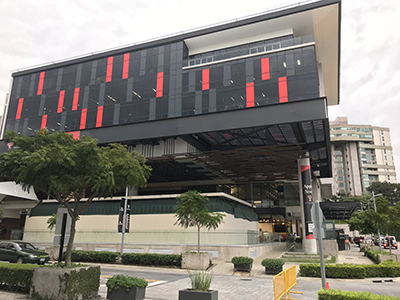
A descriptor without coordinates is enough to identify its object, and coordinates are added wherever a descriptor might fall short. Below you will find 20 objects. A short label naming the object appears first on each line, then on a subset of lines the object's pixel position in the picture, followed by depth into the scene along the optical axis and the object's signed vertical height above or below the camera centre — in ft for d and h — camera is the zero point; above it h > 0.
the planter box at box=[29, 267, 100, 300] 35.01 -6.28
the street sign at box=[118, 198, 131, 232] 93.66 +3.59
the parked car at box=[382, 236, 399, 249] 163.79 -6.57
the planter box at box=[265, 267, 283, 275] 69.36 -8.77
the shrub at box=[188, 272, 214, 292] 32.05 -5.57
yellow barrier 34.55 -6.09
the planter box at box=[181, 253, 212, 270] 77.77 -7.74
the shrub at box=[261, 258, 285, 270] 69.10 -7.22
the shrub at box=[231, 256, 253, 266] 73.41 -7.09
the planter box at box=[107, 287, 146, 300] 35.58 -7.30
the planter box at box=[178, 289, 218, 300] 30.53 -6.31
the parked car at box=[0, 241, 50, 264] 71.97 -6.18
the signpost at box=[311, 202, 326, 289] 32.89 +0.51
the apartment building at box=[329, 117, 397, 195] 496.64 +114.76
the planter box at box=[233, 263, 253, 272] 73.15 -8.64
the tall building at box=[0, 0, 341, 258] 111.86 +51.44
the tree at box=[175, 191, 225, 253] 81.92 +4.66
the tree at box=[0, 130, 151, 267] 37.63 +7.50
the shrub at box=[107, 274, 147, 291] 35.83 -6.10
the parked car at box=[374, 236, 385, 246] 171.51 -5.02
